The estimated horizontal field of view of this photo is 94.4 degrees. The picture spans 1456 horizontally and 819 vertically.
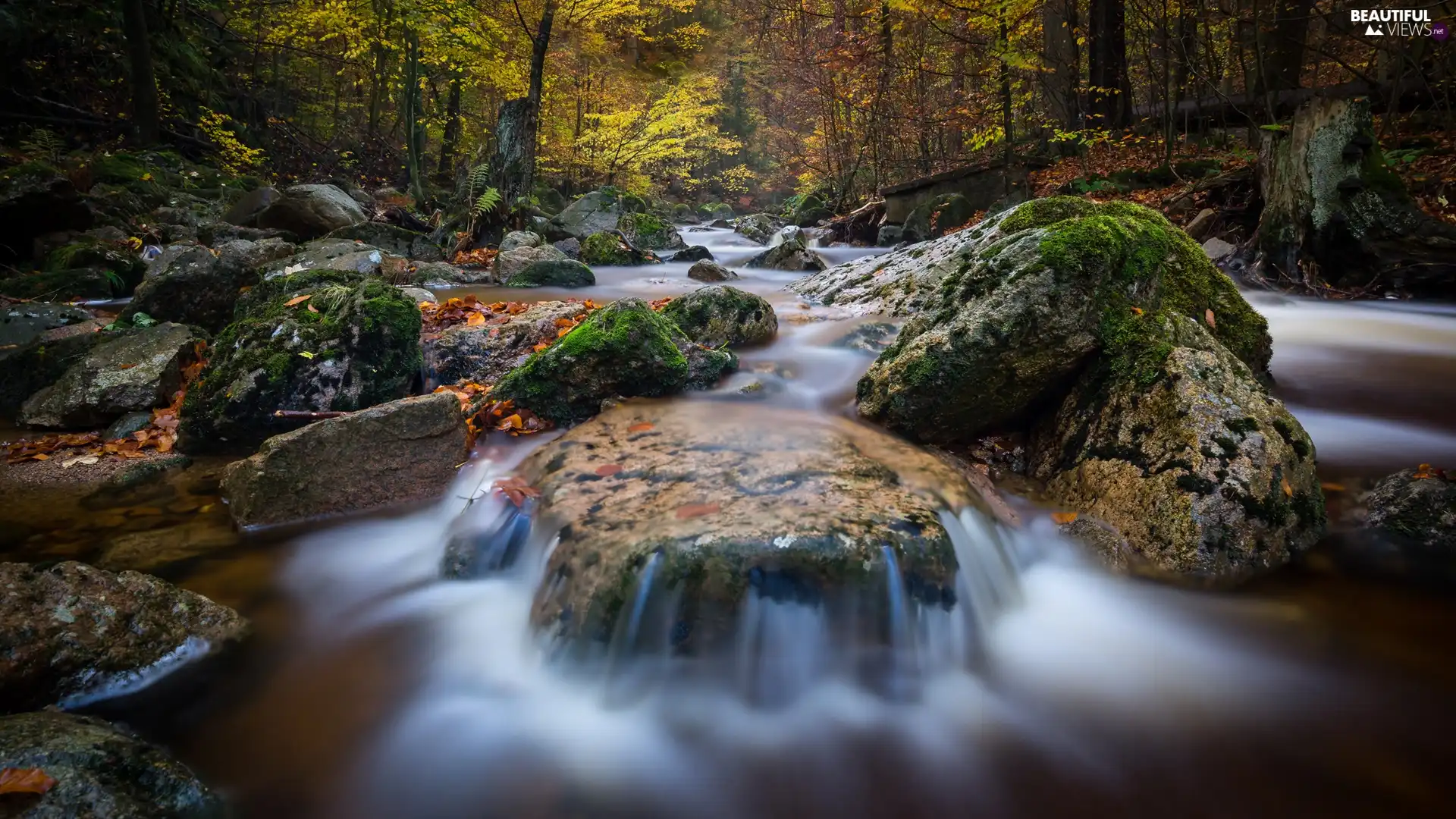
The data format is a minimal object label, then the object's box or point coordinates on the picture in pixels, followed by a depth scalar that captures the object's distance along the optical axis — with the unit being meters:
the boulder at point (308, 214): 11.62
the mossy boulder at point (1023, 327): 3.43
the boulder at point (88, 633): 2.07
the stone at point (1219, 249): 8.60
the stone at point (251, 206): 11.87
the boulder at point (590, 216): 15.53
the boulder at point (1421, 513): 2.91
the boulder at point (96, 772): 1.51
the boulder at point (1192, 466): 2.89
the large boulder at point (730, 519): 2.36
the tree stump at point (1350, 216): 7.25
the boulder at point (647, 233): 15.84
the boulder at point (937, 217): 13.09
